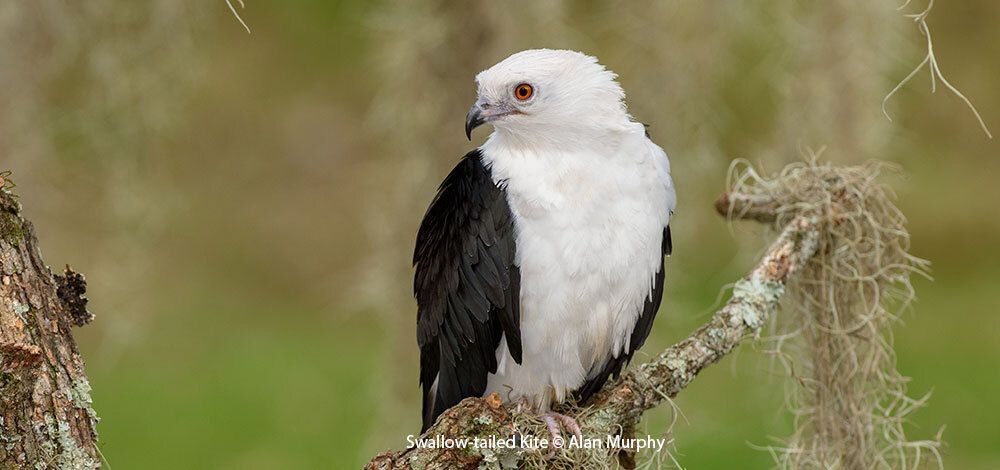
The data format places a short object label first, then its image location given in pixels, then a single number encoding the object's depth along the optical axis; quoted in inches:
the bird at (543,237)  245.0
